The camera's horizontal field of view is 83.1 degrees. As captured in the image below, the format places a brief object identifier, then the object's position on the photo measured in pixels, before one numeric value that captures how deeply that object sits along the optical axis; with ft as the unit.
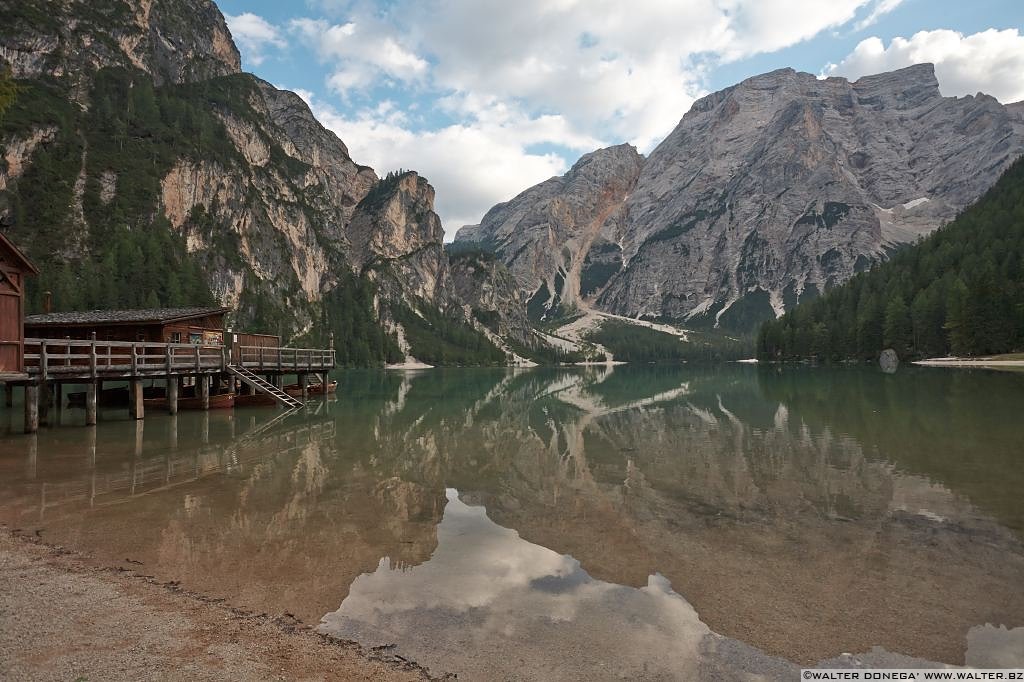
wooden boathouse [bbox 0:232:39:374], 85.46
